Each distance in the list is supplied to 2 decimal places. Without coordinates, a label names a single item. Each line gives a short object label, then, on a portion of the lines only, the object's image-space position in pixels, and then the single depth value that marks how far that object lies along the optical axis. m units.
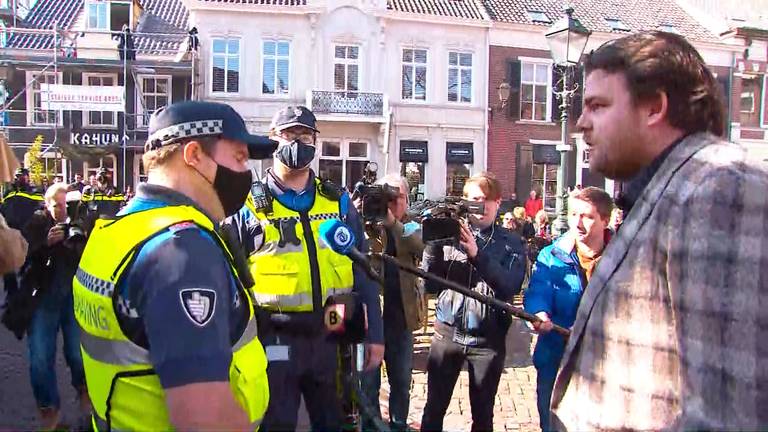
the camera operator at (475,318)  3.75
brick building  24.06
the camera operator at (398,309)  4.55
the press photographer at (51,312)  4.59
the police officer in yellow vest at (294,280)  3.18
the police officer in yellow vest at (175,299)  1.50
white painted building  22.47
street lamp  8.15
